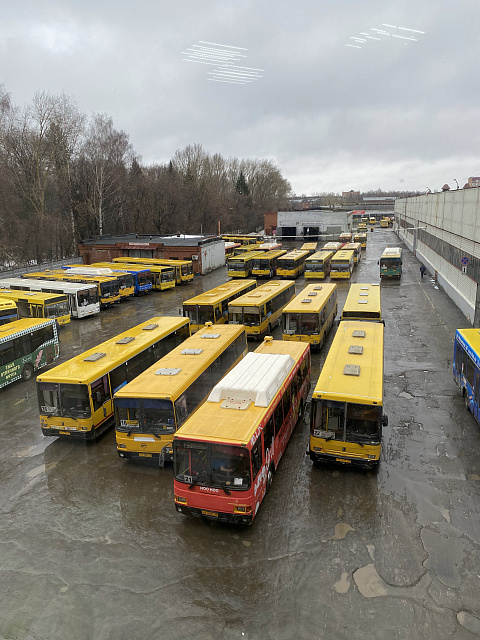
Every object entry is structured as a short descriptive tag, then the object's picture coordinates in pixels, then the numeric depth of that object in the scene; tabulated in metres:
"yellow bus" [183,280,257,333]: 22.70
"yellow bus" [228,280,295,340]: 22.28
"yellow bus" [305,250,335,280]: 42.47
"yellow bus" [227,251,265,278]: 43.22
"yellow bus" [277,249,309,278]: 43.66
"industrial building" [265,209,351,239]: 80.94
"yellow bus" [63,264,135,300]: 36.06
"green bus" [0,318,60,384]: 17.77
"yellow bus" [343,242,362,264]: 55.68
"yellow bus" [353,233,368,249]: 72.26
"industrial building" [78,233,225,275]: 49.88
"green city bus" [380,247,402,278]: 41.84
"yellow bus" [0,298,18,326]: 22.94
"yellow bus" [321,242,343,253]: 58.31
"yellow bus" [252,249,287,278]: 43.28
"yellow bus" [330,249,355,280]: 42.16
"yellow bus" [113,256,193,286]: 44.01
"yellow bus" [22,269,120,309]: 33.47
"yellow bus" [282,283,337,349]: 20.31
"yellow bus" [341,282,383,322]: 20.44
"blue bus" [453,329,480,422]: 13.29
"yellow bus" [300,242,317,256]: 58.22
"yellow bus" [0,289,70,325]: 25.89
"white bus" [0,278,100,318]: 30.05
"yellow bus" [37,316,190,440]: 12.78
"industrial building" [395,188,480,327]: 25.44
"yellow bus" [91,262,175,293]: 39.62
